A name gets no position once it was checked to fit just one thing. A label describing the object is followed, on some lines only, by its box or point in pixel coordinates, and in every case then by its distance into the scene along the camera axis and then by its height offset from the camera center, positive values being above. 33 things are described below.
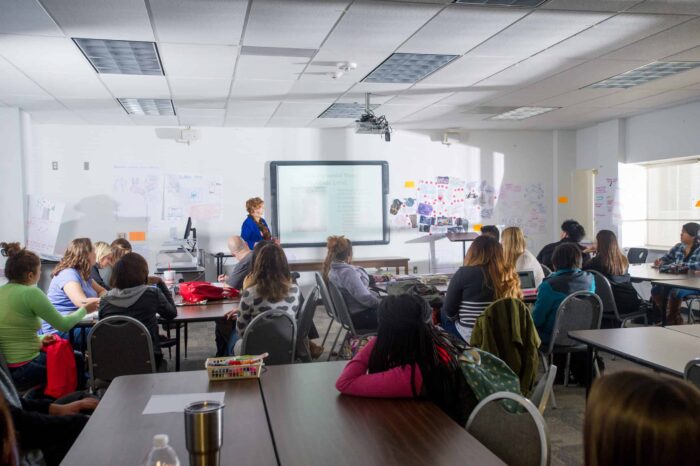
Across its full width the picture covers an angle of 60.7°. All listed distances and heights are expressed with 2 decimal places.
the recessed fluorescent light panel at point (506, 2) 3.53 +1.19
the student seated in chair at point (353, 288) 4.56 -0.64
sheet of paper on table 1.95 -0.66
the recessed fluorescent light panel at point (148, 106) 6.29 +1.12
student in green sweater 3.22 -0.60
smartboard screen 8.20 +0.05
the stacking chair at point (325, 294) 4.94 -0.74
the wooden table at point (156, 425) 1.58 -0.66
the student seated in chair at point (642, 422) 0.90 -0.35
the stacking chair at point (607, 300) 4.64 -0.79
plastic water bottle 1.22 -0.51
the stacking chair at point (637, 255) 7.34 -0.69
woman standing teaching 6.63 -0.23
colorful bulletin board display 8.59 -0.04
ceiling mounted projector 6.17 +0.84
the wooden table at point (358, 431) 1.55 -0.66
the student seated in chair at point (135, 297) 3.50 -0.53
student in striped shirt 3.76 -0.51
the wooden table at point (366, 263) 7.92 -0.79
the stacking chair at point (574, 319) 3.86 -0.78
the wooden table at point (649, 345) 2.53 -0.69
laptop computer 4.79 -0.63
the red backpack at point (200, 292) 4.41 -0.63
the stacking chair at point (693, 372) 2.21 -0.65
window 7.42 +0.00
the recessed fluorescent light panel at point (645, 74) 5.26 +1.17
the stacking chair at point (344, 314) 4.52 -0.85
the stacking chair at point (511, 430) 1.63 -0.66
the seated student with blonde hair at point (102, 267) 4.93 -0.48
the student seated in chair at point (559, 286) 4.02 -0.58
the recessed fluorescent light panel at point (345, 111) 6.77 +1.11
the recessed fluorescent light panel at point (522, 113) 7.27 +1.12
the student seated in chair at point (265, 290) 3.63 -0.51
